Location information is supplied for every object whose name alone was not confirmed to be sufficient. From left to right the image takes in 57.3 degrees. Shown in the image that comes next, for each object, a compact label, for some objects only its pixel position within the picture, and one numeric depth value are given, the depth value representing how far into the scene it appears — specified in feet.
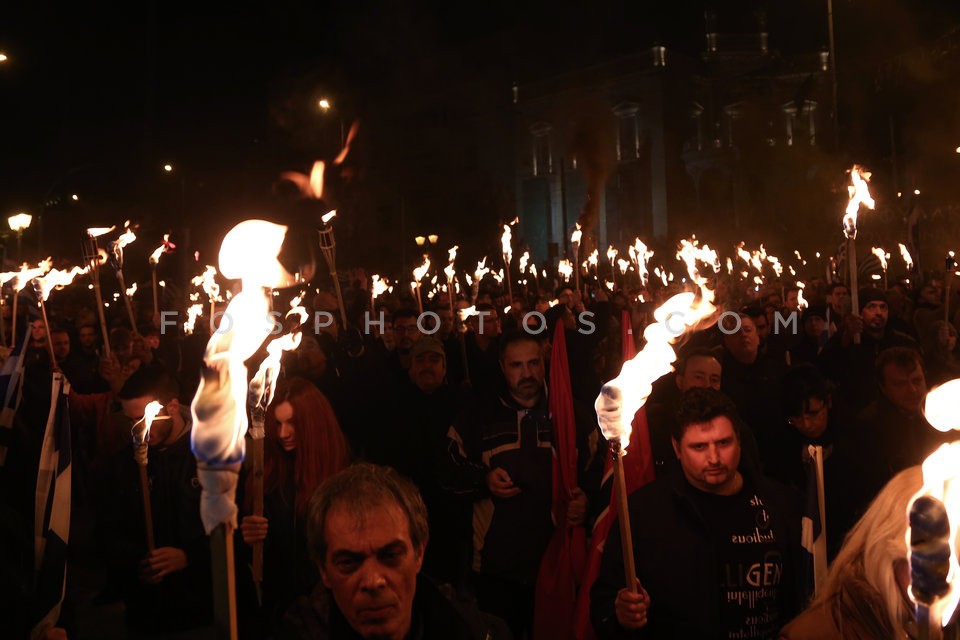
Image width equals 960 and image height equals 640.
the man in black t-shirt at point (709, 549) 10.81
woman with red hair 13.78
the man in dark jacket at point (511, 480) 14.79
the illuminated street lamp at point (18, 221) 36.54
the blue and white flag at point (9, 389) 13.50
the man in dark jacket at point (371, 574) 8.28
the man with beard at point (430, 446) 17.47
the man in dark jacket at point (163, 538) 13.71
